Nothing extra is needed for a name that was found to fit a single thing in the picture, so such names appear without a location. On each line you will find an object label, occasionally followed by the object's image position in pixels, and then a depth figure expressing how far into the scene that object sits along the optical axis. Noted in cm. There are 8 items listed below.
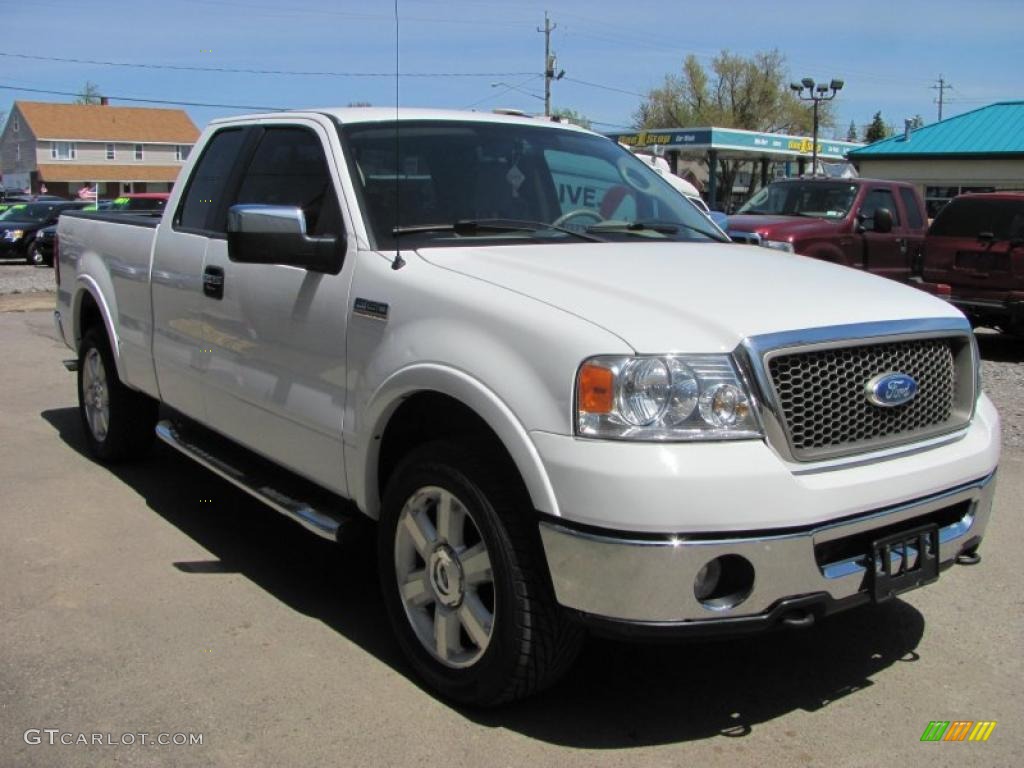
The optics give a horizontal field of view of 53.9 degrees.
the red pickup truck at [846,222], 1226
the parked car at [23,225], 2634
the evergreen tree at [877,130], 9171
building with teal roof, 3419
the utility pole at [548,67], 5438
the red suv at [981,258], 1120
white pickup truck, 280
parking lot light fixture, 3231
